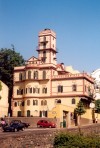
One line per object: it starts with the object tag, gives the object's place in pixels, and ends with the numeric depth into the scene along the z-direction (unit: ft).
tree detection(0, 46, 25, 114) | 226.79
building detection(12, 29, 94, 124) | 199.12
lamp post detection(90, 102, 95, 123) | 205.33
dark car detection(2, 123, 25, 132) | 126.91
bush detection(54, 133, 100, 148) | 83.42
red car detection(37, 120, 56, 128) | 155.88
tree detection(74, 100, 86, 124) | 188.03
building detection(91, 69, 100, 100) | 243.98
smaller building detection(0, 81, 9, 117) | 202.08
